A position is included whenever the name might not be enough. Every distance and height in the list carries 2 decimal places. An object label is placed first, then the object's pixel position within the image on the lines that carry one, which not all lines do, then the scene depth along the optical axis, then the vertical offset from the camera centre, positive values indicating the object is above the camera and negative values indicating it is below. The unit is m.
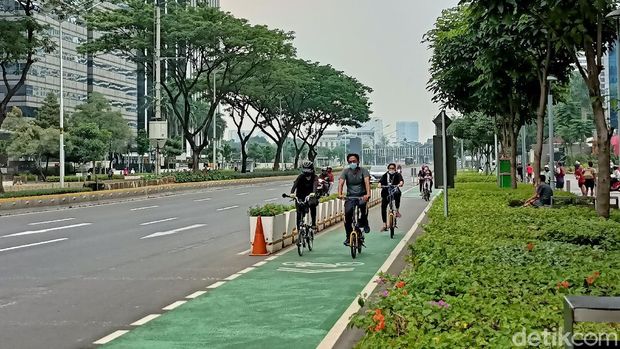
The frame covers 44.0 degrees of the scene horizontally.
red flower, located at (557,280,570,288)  6.25 -1.02
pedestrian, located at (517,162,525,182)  53.54 -0.78
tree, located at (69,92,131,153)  82.50 +5.10
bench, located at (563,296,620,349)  3.01 -0.60
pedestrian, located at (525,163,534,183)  55.88 -0.95
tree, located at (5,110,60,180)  60.22 +1.83
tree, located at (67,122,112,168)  63.69 +1.86
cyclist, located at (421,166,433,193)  37.28 -0.68
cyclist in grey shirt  14.53 -0.53
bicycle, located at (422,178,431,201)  37.28 -1.42
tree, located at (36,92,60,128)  68.06 +4.72
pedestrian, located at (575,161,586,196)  33.38 -0.87
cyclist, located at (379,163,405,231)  18.86 -0.56
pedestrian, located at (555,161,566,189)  39.87 -0.95
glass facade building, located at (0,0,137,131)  90.88 +11.61
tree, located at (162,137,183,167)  89.45 +1.75
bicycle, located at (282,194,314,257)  14.90 -1.35
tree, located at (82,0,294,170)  46.56 +7.87
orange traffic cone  15.05 -1.57
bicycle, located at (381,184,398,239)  18.52 -1.21
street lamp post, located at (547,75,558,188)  30.03 +0.70
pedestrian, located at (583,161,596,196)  33.59 -0.81
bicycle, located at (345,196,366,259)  14.38 -1.39
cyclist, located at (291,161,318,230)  15.30 -0.46
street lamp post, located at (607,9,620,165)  13.28 +2.52
